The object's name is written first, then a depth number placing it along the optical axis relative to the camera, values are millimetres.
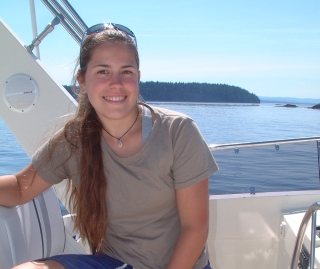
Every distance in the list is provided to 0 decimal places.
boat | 1512
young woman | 1356
